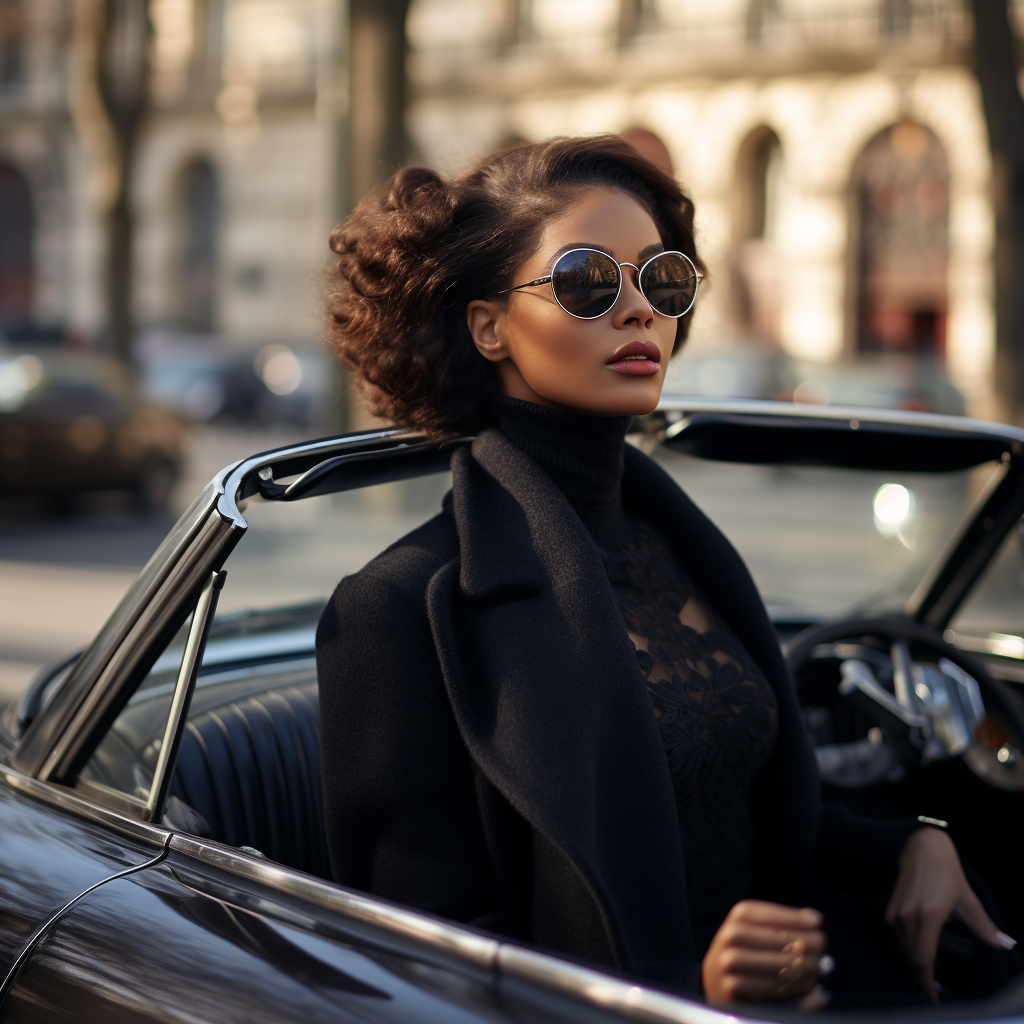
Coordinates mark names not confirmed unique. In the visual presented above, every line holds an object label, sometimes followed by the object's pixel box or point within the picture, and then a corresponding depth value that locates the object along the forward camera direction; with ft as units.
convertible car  4.76
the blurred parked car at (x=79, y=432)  42.52
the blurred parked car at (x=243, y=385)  77.61
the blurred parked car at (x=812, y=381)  57.57
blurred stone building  86.79
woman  5.61
